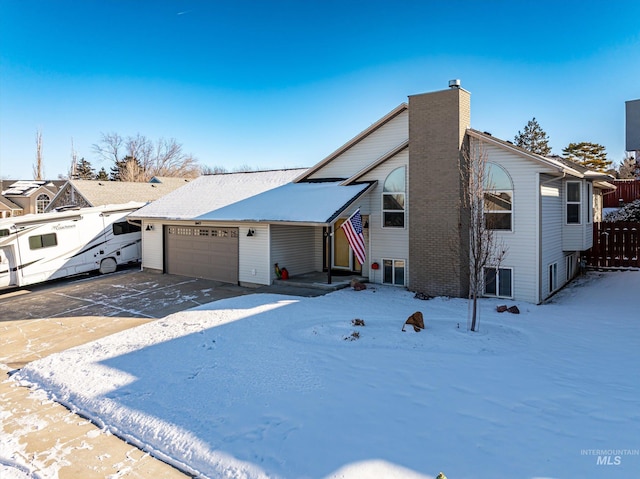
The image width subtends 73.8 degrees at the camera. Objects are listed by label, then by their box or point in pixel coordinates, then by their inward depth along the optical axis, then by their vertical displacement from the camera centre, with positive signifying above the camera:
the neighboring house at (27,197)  43.70 +4.00
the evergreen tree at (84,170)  57.77 +8.79
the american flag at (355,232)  13.41 +0.03
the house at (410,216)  12.47 +0.58
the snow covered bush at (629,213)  21.56 +0.95
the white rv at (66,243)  15.79 -0.37
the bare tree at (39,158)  61.73 +11.16
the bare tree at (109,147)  56.31 +11.63
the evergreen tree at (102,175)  58.00 +8.10
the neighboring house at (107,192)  24.86 +2.63
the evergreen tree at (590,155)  44.50 +8.16
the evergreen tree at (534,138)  47.94 +10.68
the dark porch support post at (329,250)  14.04 -0.56
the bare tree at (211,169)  68.69 +11.89
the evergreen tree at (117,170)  56.07 +8.63
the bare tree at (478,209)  9.61 +0.56
